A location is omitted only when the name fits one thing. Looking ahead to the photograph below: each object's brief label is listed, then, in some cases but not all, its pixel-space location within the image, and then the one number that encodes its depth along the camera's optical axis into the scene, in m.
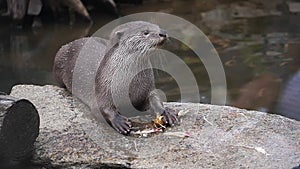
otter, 5.64
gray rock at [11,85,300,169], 5.24
